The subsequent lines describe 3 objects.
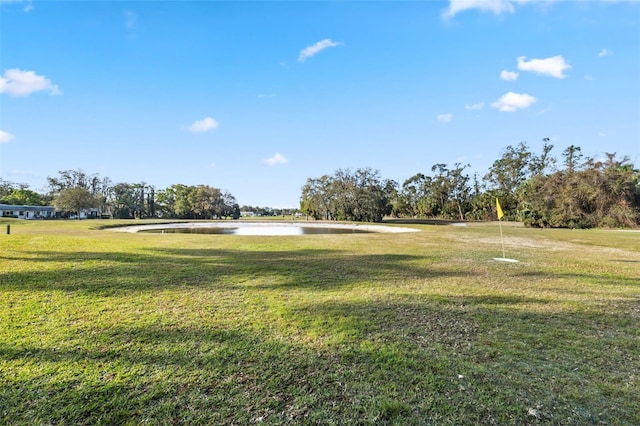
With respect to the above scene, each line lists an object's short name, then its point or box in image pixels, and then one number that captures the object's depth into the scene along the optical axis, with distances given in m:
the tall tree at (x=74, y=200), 45.66
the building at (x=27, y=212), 48.75
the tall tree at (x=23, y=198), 56.66
